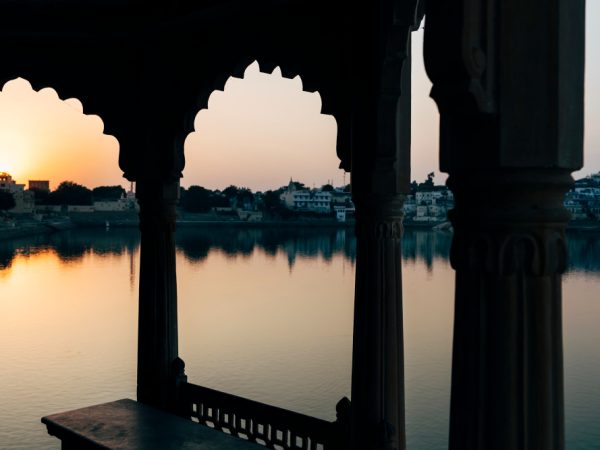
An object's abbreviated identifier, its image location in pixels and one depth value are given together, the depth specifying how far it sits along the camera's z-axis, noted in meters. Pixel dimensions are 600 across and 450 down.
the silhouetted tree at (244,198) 132.75
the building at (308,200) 140.00
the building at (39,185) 137.38
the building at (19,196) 105.81
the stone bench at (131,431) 5.34
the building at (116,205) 122.75
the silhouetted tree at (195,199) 121.38
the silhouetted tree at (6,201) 94.25
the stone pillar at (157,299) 6.93
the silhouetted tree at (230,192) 134.70
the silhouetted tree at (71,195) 122.50
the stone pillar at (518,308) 2.07
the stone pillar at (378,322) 5.09
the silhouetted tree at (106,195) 129.38
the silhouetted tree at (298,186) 151.44
